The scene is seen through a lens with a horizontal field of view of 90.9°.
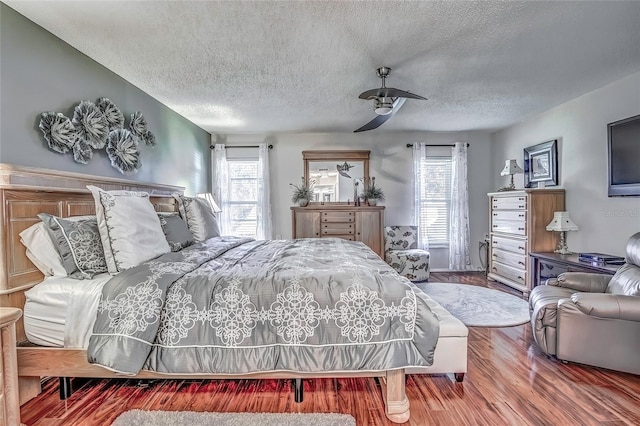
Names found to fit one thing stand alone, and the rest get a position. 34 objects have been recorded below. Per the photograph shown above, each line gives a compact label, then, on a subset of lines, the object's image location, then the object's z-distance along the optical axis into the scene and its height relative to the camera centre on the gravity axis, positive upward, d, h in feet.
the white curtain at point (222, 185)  18.67 +1.40
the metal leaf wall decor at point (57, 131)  7.59 +1.98
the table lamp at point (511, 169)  15.52 +1.83
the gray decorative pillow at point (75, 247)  6.59 -0.79
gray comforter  5.98 -2.24
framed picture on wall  14.25 +1.99
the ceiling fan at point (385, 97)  9.18 +3.32
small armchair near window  16.25 -2.46
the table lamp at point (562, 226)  12.64 -0.84
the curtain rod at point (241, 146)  18.80 +3.73
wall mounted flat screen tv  10.36 +1.63
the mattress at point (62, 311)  6.22 -2.02
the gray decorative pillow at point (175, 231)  9.36 -0.70
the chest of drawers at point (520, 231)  13.71 -1.16
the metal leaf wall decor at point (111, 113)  9.46 +3.00
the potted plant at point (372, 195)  18.02 +0.69
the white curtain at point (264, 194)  18.63 +0.83
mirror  18.72 +2.00
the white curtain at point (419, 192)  18.89 +0.87
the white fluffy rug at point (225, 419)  5.75 -3.92
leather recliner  7.32 -2.91
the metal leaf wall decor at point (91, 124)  8.58 +2.45
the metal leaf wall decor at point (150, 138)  11.95 +2.73
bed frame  6.11 -2.59
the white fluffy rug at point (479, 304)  10.98 -3.94
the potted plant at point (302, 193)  18.04 +0.85
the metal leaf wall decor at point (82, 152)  8.48 +1.61
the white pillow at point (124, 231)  6.95 -0.50
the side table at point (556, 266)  10.16 -2.18
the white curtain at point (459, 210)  18.81 -0.24
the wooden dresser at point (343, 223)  17.46 -0.88
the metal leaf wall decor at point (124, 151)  10.02 +1.93
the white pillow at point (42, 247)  6.57 -0.77
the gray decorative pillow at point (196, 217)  11.32 -0.32
